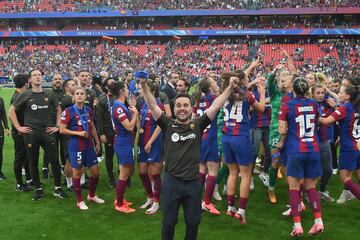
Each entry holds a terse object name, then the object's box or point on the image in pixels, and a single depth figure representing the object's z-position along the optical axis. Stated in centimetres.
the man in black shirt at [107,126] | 805
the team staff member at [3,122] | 885
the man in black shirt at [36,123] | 731
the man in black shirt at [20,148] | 805
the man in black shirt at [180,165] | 453
